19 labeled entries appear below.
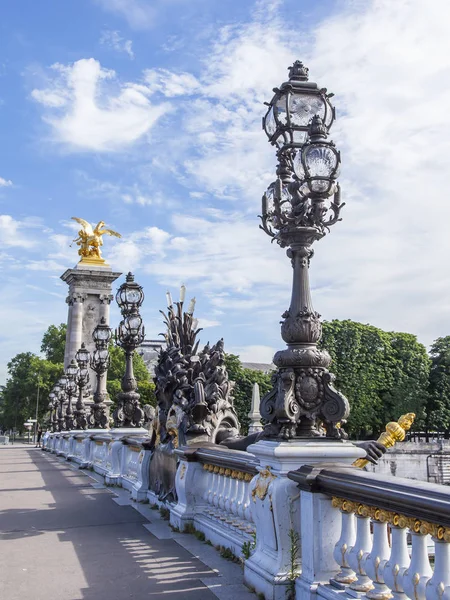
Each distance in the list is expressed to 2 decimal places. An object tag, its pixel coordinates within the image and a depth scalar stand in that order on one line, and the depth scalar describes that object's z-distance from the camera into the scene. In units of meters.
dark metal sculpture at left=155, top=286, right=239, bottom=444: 10.11
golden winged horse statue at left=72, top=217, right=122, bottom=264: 68.88
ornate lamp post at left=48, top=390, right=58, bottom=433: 48.17
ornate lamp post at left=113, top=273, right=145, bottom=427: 15.61
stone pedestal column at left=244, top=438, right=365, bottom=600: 5.56
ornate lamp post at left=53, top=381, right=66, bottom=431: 42.76
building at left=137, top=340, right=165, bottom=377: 118.00
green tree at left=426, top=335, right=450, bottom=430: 63.56
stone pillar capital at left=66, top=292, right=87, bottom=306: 65.00
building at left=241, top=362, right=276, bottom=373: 131.06
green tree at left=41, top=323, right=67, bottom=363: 87.56
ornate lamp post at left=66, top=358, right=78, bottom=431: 35.78
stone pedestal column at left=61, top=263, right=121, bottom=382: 64.69
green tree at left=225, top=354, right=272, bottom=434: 70.31
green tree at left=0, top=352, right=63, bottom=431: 82.94
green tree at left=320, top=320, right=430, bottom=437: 61.31
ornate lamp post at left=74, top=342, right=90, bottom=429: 28.61
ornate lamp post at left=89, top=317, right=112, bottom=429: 20.63
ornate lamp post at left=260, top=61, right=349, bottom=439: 5.85
